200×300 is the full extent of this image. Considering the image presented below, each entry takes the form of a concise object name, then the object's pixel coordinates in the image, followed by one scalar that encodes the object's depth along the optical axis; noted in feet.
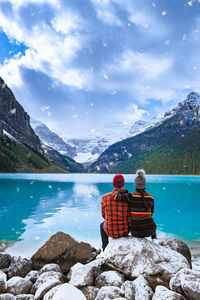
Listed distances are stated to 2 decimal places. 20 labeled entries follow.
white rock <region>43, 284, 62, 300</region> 14.29
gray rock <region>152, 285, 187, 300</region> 12.55
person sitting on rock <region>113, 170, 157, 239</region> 18.94
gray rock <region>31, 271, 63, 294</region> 18.13
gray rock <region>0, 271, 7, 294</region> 17.39
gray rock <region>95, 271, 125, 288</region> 16.97
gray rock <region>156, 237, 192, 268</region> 24.02
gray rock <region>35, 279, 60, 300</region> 15.48
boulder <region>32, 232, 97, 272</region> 25.05
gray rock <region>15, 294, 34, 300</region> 15.90
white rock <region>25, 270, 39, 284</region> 20.89
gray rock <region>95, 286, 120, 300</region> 14.46
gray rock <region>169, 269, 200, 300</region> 12.98
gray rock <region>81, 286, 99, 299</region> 15.98
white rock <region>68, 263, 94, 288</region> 17.72
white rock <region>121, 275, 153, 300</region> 14.06
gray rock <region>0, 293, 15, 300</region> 14.39
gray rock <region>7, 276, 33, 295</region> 17.69
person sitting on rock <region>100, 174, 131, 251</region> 19.56
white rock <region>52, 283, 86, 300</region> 13.44
